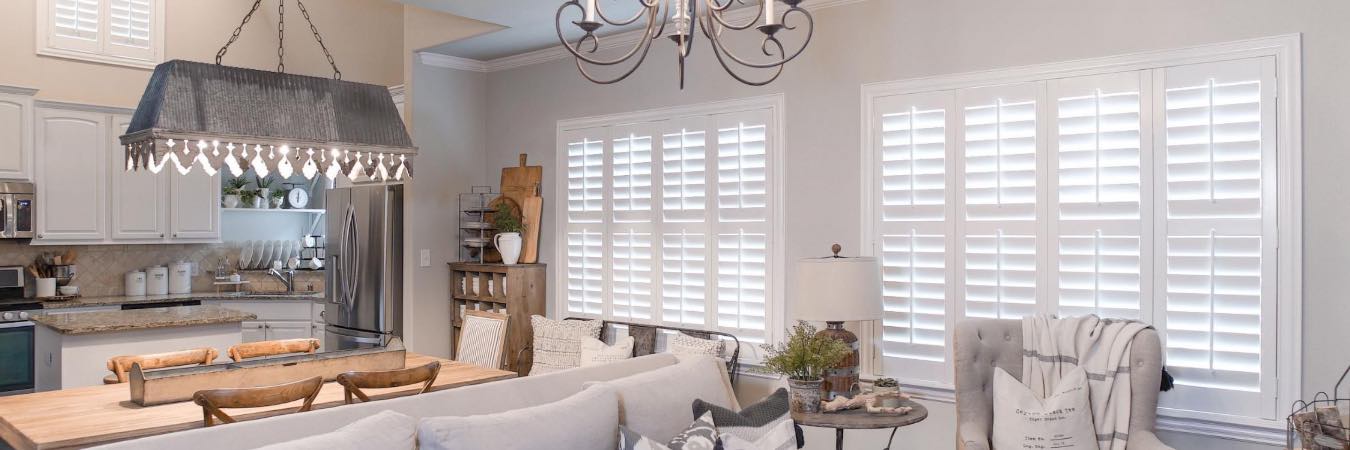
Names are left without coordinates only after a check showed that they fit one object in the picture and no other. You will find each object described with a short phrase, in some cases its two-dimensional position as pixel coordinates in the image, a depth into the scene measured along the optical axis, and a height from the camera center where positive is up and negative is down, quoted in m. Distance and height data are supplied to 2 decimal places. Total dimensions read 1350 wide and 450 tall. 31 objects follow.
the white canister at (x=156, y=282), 6.14 -0.43
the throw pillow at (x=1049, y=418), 2.94 -0.66
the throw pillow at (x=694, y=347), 4.12 -0.59
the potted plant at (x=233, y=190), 6.56 +0.24
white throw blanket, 2.98 -0.48
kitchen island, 4.22 -0.59
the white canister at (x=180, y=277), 6.27 -0.40
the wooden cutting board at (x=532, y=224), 5.25 -0.01
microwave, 5.26 +0.06
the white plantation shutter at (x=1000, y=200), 3.44 +0.10
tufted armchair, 2.98 -0.52
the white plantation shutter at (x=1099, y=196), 3.21 +0.11
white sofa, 1.95 -0.49
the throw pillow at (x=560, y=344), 4.63 -0.65
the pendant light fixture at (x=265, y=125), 3.05 +0.36
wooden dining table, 2.54 -0.63
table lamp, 3.48 -0.29
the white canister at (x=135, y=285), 6.04 -0.44
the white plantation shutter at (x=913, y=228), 3.66 -0.02
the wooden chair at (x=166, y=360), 3.31 -0.54
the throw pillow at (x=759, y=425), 2.48 -0.59
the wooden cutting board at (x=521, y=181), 5.30 +0.26
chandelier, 2.12 +0.51
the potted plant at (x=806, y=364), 3.17 -0.52
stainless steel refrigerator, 5.43 -0.29
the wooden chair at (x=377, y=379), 2.95 -0.54
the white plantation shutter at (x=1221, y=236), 2.97 -0.04
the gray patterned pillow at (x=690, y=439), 2.34 -0.59
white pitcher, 5.14 -0.14
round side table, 3.01 -0.69
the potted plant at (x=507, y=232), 5.15 -0.05
